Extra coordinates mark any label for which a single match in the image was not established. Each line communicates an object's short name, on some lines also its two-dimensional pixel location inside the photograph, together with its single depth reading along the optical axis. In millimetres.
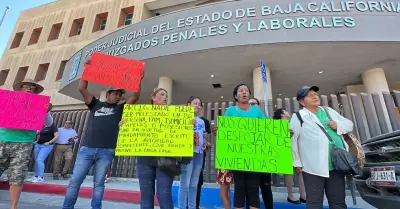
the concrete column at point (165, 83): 9183
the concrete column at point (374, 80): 7814
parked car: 2082
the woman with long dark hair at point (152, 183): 2369
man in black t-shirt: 2896
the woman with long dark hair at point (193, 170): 3090
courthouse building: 6582
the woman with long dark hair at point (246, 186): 2404
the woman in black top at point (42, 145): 5789
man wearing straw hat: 2984
